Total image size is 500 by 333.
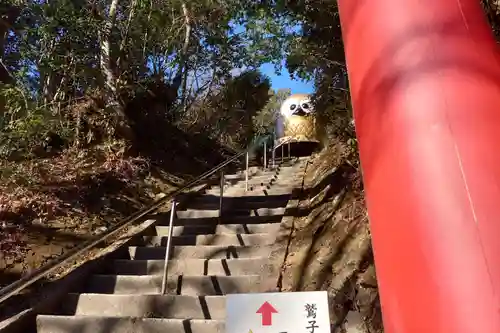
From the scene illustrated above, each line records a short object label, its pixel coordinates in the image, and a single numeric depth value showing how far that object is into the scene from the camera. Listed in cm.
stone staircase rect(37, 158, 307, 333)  353
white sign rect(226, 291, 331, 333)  254
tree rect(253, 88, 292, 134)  2153
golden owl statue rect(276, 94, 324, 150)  1748
